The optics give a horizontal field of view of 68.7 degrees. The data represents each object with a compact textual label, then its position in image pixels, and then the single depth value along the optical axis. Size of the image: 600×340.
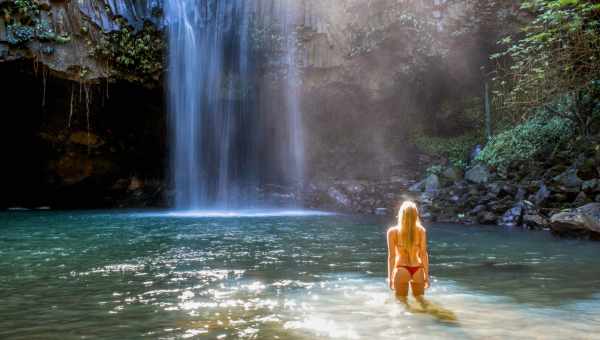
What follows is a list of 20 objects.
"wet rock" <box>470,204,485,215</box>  14.07
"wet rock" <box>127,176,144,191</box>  25.53
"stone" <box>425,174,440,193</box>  18.25
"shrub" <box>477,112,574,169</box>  14.97
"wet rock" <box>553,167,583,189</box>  12.67
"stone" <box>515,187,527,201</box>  13.89
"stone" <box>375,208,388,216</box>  18.04
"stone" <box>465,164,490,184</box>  16.93
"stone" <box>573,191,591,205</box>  11.73
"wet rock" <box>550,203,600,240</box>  9.83
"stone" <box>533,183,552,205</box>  12.87
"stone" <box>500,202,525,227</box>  12.89
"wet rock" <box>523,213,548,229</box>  12.11
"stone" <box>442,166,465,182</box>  18.67
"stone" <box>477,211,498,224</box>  13.38
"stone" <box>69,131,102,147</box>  22.84
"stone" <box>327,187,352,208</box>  20.97
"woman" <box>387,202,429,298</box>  4.84
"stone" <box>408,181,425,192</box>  19.09
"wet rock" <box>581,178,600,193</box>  11.87
